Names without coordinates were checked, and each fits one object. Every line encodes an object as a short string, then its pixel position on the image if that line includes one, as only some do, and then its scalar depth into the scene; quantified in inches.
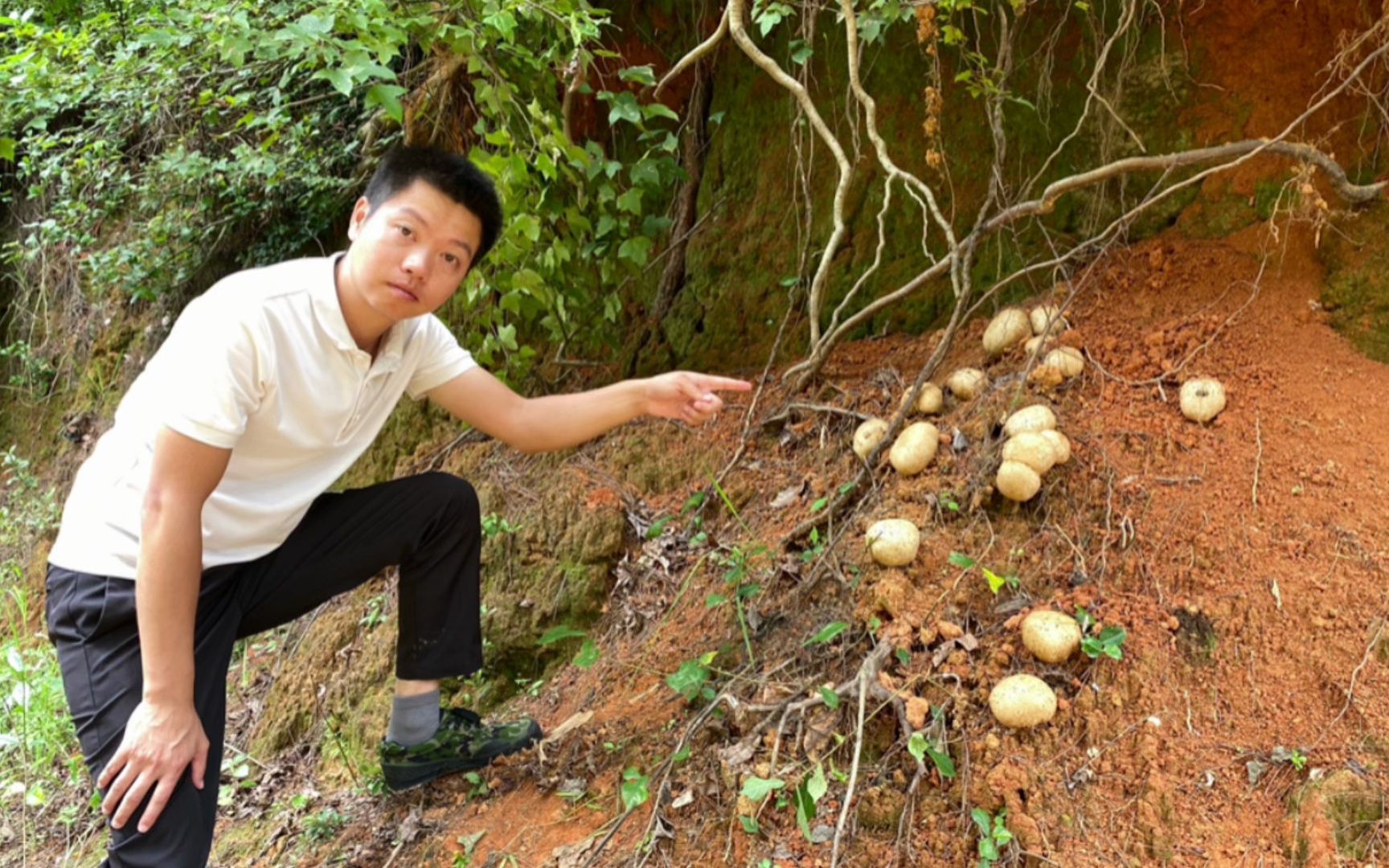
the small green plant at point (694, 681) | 103.9
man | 80.9
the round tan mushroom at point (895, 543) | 101.0
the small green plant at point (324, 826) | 115.3
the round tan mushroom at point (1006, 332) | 123.0
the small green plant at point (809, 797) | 83.4
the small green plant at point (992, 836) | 79.2
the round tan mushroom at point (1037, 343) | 116.4
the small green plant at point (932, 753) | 83.6
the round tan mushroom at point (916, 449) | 111.8
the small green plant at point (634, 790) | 93.4
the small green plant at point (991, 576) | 96.0
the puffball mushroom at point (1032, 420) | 106.7
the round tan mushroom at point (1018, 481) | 101.1
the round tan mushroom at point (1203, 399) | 104.7
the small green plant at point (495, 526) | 149.8
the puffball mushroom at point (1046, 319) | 119.1
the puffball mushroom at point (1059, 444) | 102.8
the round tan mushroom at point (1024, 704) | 84.8
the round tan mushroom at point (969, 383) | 119.6
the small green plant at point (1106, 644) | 88.4
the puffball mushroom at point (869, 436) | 120.7
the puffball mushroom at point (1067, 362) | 113.9
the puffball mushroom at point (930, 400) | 121.0
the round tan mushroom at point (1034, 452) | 102.1
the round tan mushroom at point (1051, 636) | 88.0
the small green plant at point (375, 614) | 149.7
